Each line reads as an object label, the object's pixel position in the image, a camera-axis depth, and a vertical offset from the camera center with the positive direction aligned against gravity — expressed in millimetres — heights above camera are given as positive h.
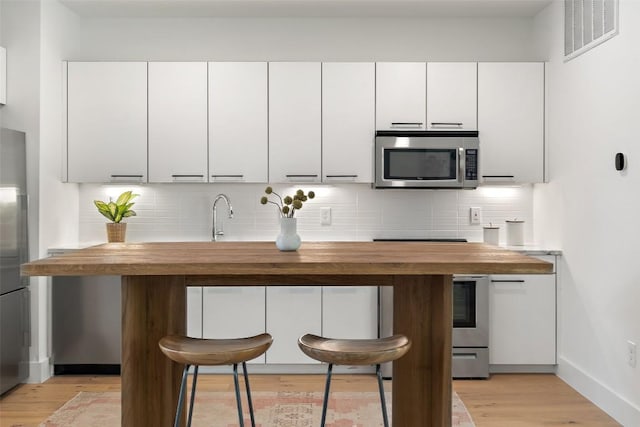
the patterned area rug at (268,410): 3318 -1198
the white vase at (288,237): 2613 -129
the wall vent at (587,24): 3400 +1143
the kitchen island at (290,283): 2414 -462
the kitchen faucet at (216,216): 4480 -64
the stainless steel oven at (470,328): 4102 -827
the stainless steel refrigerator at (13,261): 3707 -348
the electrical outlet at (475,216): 4684 -57
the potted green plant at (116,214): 4359 -51
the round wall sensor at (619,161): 3270 +267
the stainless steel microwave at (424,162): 4277 +337
